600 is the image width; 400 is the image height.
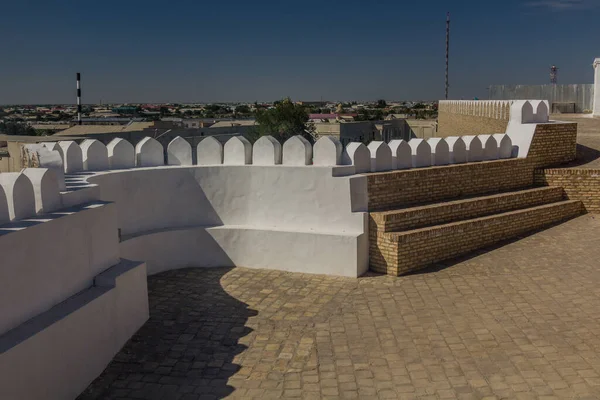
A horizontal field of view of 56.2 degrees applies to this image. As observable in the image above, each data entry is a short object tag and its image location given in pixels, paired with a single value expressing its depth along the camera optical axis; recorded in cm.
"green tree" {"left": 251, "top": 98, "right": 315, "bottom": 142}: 2997
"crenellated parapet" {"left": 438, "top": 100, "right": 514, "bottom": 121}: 1242
